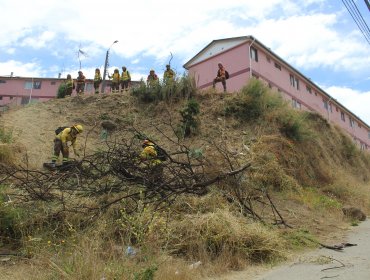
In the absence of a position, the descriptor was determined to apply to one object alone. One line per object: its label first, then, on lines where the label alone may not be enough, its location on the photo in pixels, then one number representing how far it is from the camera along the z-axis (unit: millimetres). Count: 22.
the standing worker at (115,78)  19312
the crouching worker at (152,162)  7370
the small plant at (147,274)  4230
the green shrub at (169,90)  16219
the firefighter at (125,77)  19125
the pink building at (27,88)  46312
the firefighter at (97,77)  19894
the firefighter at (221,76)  17092
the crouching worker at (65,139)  10852
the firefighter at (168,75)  16406
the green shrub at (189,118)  14234
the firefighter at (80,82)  19453
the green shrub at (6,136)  11906
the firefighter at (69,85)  18952
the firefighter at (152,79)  16597
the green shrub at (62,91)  18750
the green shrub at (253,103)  15734
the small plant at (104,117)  15359
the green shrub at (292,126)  15609
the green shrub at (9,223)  6387
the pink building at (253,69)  23516
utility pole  27016
